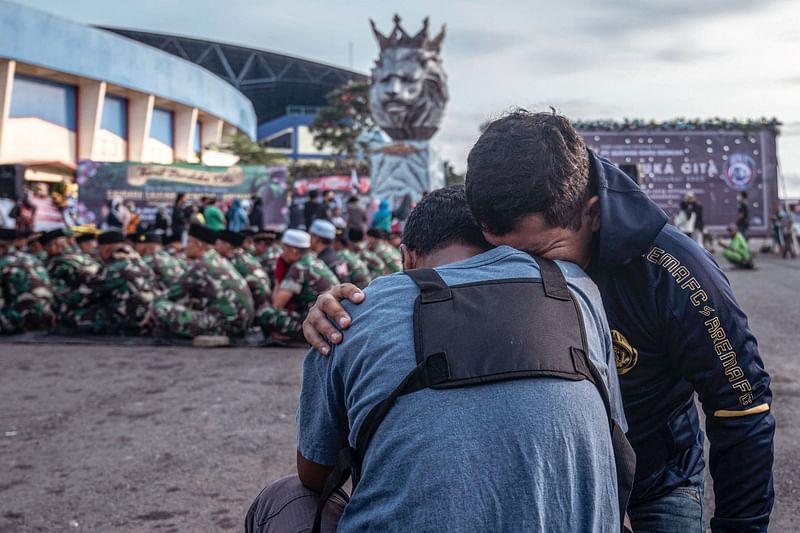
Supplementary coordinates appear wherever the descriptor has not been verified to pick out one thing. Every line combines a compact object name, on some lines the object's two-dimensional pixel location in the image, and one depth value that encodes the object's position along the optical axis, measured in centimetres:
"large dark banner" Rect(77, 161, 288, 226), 1995
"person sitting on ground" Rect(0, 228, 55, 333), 817
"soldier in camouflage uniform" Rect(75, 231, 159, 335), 783
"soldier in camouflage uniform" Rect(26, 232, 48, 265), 991
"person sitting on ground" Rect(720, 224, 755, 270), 1485
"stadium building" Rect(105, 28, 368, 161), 5919
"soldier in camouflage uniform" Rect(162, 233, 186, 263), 1030
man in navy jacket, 148
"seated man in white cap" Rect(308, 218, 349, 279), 827
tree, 3666
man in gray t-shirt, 124
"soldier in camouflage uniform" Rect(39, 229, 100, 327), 814
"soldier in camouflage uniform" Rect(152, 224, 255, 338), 750
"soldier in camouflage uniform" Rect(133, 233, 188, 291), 826
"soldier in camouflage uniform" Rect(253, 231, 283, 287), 977
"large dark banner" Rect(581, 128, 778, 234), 2062
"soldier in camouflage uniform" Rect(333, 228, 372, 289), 848
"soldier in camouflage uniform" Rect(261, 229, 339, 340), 744
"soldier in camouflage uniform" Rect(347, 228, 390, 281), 970
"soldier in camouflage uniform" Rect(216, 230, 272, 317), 823
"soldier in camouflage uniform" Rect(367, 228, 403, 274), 1038
